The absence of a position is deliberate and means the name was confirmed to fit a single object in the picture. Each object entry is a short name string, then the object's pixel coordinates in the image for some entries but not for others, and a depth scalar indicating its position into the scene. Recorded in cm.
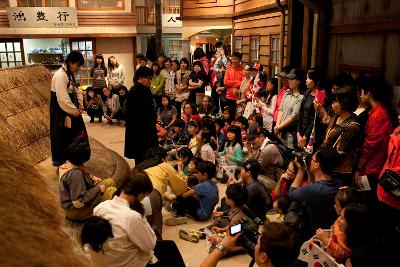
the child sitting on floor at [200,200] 540
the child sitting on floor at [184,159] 656
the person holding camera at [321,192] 366
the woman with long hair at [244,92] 827
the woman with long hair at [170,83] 1023
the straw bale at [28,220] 69
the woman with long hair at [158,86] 1009
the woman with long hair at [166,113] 909
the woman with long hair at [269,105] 676
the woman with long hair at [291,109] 587
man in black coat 591
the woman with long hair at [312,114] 522
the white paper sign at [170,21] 2197
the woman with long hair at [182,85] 1020
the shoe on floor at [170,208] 578
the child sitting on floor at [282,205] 441
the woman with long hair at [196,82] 1012
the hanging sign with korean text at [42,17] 1587
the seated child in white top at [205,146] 666
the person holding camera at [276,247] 248
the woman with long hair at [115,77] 1126
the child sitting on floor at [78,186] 396
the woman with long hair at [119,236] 302
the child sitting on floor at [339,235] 310
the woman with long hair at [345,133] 398
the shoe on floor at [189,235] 489
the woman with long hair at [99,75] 1152
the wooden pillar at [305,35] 668
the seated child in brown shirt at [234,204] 427
